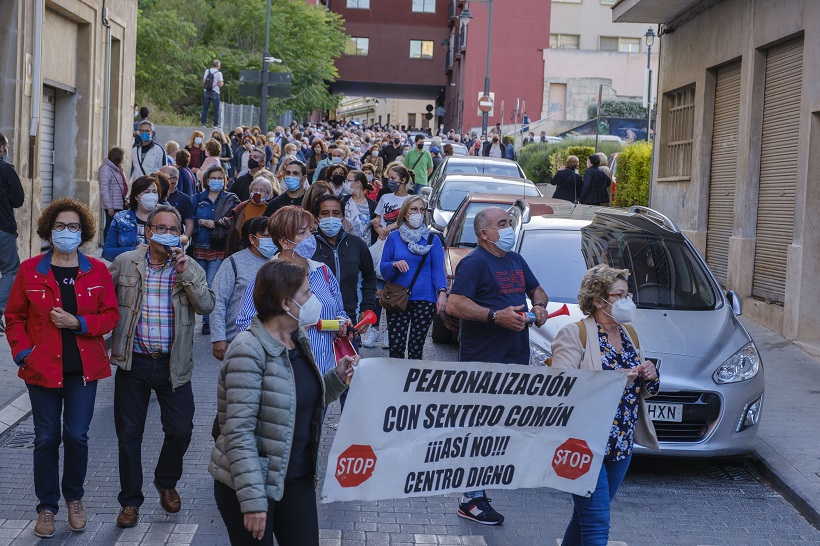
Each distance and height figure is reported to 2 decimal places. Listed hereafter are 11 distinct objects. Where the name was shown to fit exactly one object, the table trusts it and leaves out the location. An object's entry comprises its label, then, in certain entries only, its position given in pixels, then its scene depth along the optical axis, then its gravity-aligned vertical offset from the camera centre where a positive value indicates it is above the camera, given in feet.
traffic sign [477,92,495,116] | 231.76 +6.26
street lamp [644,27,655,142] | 113.31 +4.34
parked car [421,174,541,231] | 91.85 -1.62
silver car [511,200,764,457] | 42.76 -3.71
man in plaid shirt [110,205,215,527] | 35.02 -3.56
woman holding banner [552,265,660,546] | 30.43 -3.13
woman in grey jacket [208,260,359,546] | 23.21 -3.39
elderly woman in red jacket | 33.66 -3.65
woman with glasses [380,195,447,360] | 49.99 -3.16
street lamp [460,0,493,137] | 240.40 +9.36
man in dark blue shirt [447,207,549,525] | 37.05 -2.83
